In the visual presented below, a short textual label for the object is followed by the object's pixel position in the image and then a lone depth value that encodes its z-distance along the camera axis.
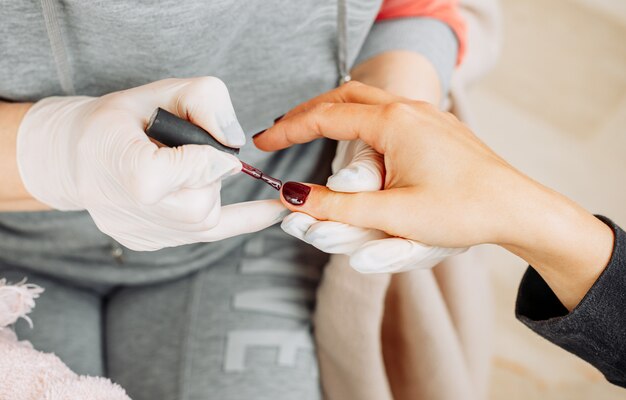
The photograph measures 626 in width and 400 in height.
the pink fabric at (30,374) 0.58
